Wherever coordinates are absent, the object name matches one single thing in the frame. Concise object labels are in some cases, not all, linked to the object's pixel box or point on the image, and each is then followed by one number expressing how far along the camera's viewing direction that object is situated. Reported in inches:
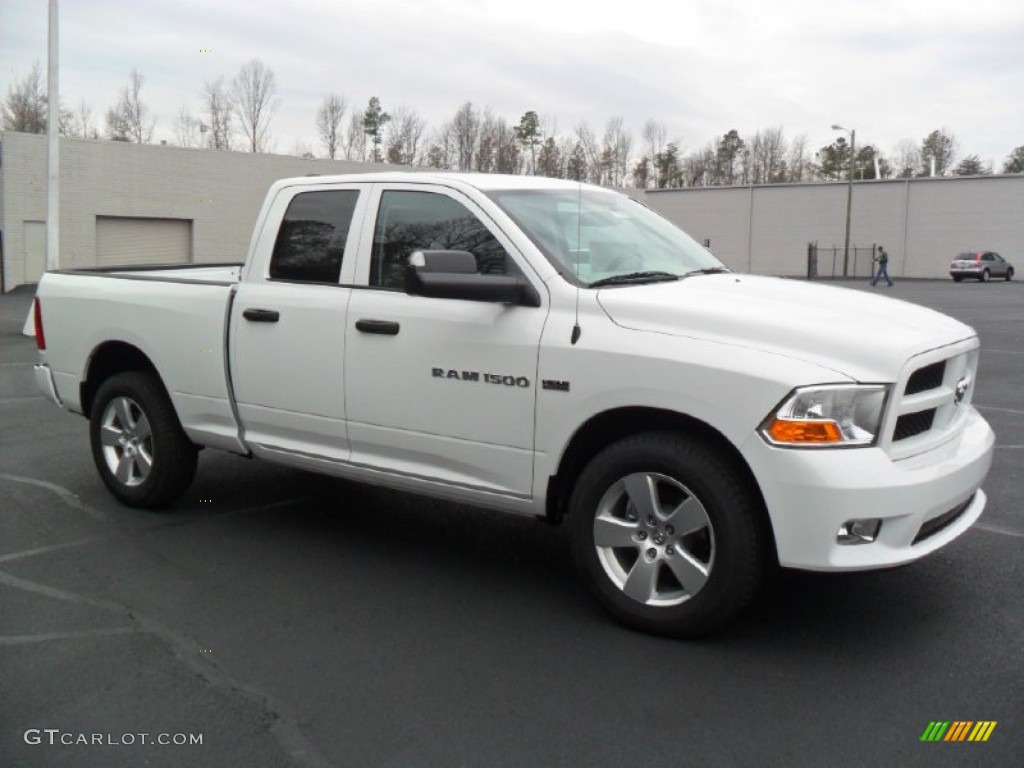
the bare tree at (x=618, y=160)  2340.1
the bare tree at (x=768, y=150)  4018.2
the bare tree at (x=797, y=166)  4033.0
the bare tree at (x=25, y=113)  2433.6
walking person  1777.8
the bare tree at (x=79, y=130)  2643.2
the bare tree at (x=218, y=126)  2026.3
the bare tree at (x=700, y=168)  3673.7
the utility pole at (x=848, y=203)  2190.0
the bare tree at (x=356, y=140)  2785.4
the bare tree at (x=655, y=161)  3243.1
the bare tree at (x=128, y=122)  2524.6
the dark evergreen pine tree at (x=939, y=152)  3922.2
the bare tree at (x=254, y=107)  2020.2
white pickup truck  144.3
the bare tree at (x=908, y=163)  4021.7
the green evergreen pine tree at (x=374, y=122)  2762.1
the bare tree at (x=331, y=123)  2765.7
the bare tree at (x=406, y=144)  2303.2
